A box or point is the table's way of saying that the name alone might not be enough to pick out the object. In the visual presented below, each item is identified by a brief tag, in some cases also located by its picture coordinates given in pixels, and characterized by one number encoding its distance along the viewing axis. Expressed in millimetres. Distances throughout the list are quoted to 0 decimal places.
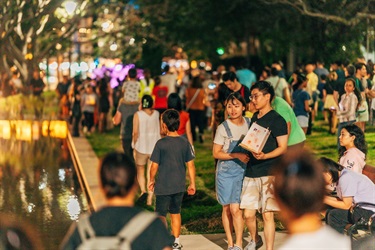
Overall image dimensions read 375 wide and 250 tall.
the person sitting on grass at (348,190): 11566
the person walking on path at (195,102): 28821
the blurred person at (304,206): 5694
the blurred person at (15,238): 6779
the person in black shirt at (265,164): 12493
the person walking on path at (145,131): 17908
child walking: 13347
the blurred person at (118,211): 6162
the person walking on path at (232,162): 13241
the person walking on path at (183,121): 16454
